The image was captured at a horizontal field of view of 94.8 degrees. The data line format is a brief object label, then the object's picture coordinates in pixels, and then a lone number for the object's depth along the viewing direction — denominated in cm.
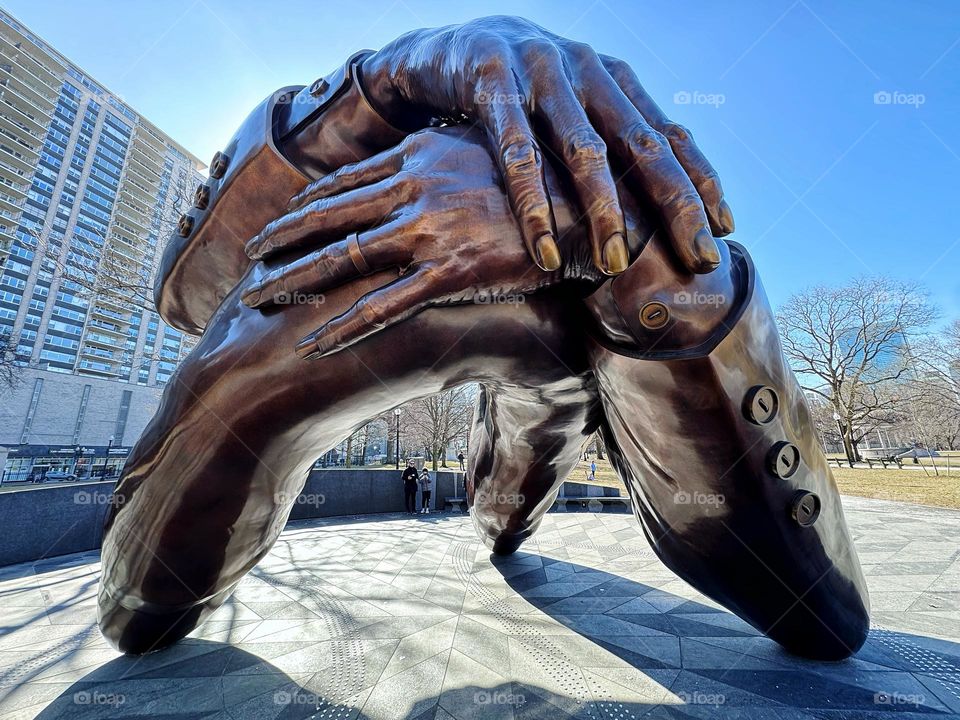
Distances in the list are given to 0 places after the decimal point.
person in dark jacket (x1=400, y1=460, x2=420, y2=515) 1385
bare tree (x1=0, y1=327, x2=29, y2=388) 2420
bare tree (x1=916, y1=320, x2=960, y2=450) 2742
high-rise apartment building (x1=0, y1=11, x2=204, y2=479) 4700
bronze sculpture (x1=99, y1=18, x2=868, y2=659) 167
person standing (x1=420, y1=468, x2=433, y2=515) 1405
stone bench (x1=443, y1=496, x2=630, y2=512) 1418
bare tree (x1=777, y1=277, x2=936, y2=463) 3403
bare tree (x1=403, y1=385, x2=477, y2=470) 2859
